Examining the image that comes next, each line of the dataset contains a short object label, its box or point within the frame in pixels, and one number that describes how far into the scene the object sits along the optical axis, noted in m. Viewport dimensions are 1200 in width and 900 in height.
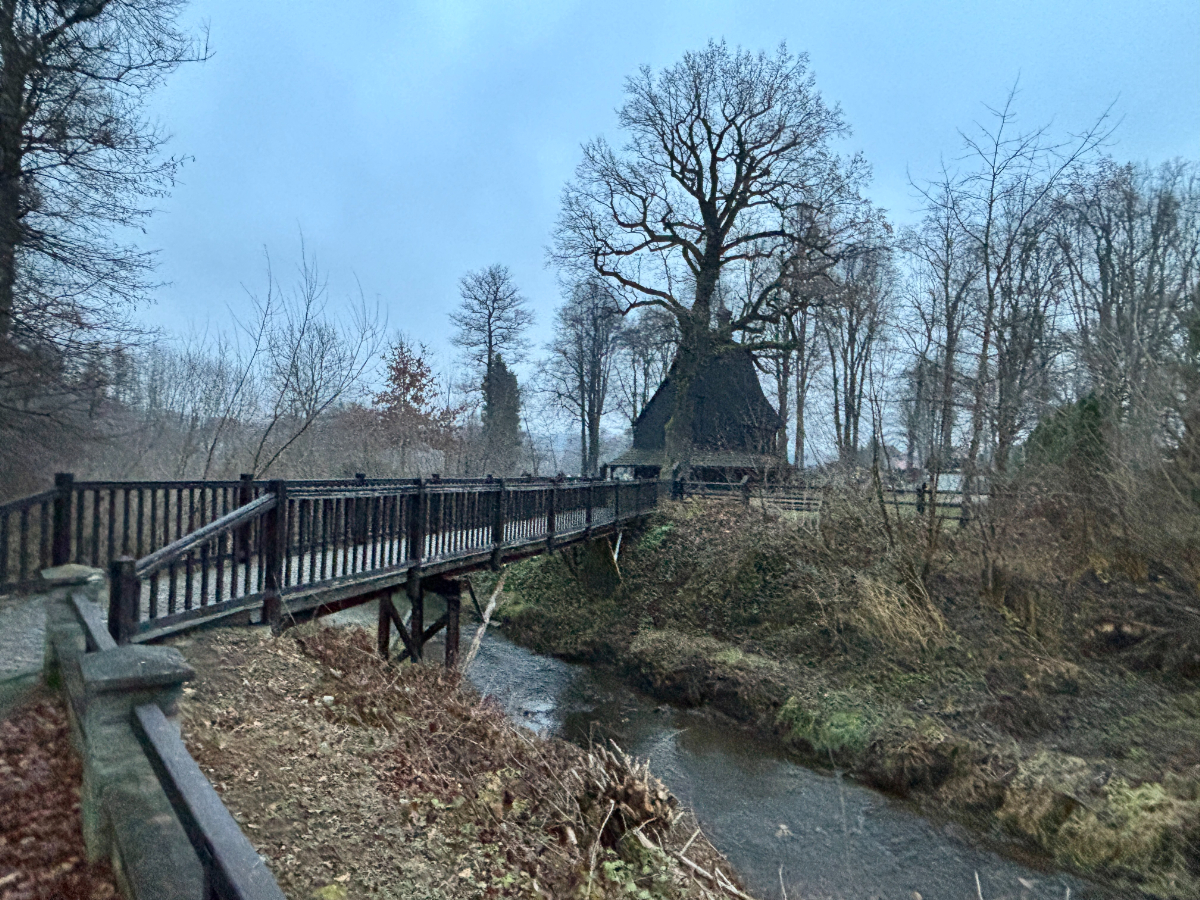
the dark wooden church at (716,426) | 25.30
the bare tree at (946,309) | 12.12
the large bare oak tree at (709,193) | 22.36
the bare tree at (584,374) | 36.53
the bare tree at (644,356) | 25.40
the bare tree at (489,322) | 33.50
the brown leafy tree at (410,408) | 27.22
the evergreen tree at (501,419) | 32.31
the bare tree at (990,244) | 11.59
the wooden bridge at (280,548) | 4.76
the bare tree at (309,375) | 13.69
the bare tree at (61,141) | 8.78
